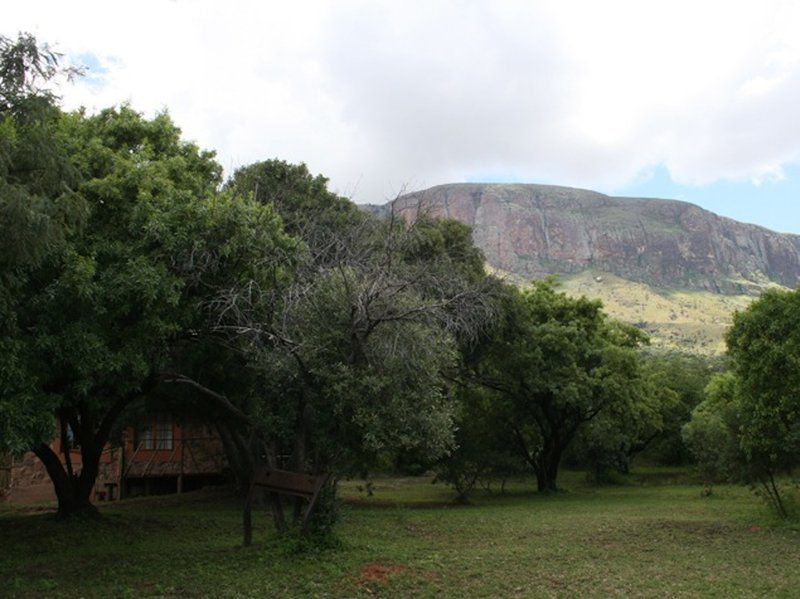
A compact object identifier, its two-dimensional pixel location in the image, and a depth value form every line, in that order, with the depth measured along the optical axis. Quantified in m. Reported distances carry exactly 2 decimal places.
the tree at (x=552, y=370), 27.22
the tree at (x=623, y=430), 30.72
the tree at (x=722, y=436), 18.62
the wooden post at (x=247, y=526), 13.09
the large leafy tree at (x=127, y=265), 10.27
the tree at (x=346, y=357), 11.53
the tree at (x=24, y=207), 8.45
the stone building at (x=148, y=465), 28.14
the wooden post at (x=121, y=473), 28.75
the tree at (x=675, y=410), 48.01
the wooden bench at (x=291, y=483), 12.27
